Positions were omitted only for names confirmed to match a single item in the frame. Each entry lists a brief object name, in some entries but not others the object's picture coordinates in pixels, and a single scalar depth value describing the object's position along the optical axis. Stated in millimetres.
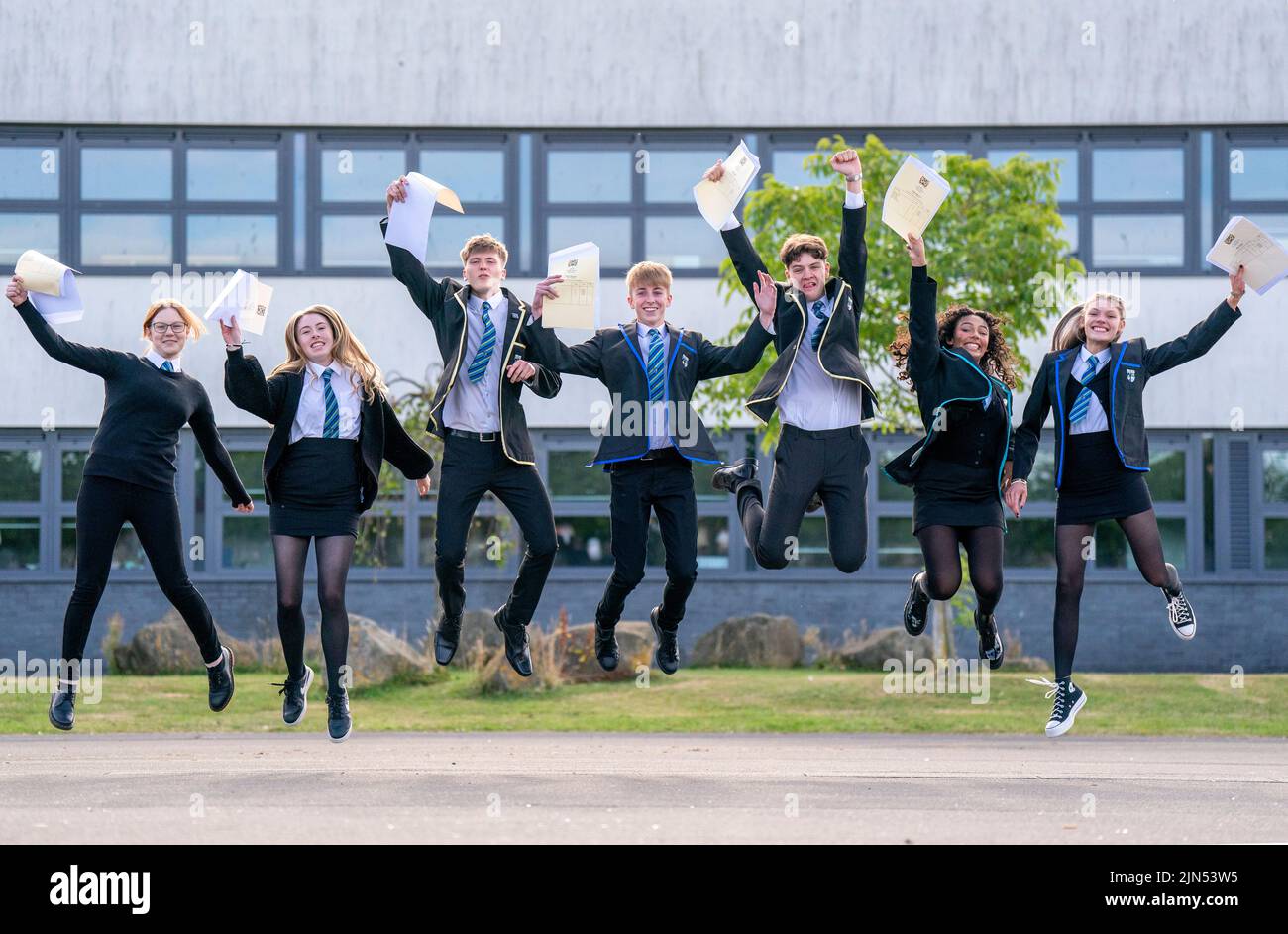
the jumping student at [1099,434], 10164
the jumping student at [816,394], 9898
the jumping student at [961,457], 10297
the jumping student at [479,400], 9859
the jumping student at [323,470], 9914
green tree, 17125
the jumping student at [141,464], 10039
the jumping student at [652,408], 9891
